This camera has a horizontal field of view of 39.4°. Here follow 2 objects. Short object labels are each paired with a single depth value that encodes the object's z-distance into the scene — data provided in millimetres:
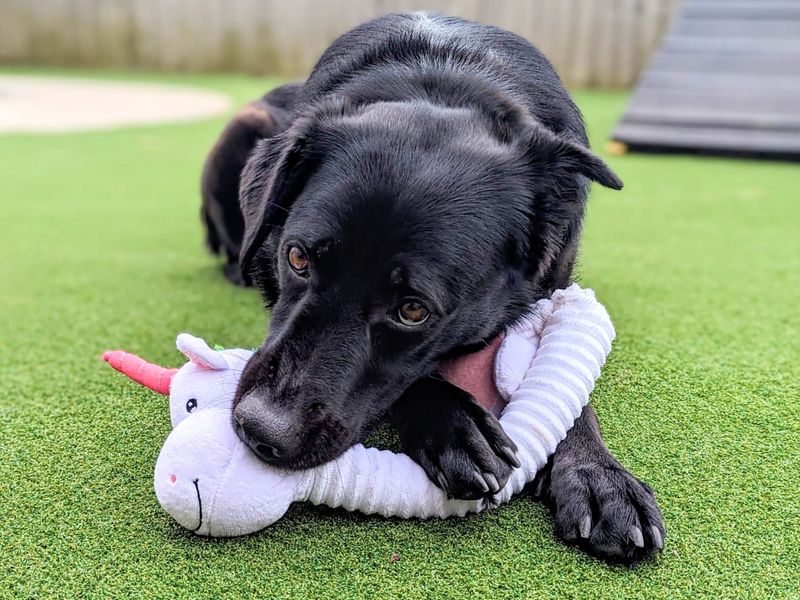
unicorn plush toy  635
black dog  665
